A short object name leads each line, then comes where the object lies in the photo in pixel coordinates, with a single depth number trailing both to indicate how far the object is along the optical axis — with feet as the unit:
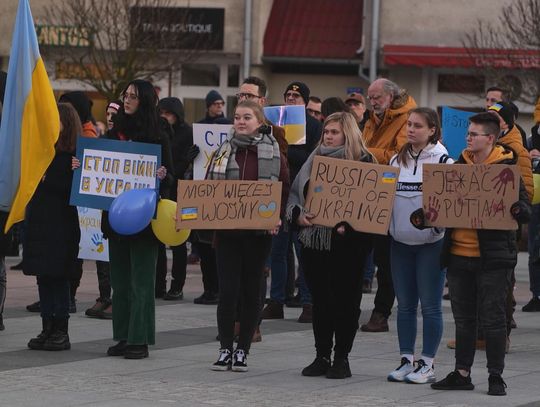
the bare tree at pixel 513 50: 95.91
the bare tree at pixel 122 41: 102.89
